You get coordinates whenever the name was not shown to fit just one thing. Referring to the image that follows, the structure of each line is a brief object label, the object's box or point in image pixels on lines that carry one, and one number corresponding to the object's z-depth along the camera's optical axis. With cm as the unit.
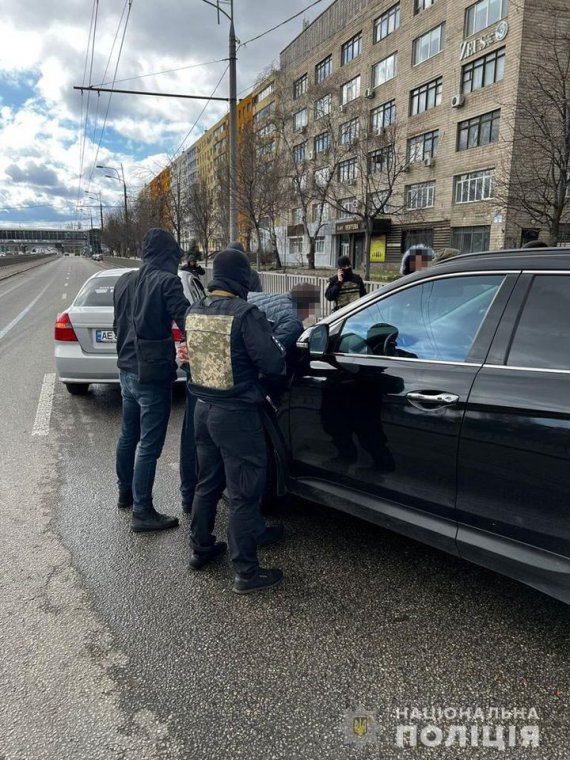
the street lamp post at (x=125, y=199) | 4600
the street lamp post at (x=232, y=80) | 1266
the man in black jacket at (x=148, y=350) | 334
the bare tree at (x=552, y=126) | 1138
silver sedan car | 619
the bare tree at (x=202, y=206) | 3522
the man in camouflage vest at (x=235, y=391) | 263
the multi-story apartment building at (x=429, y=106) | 2545
